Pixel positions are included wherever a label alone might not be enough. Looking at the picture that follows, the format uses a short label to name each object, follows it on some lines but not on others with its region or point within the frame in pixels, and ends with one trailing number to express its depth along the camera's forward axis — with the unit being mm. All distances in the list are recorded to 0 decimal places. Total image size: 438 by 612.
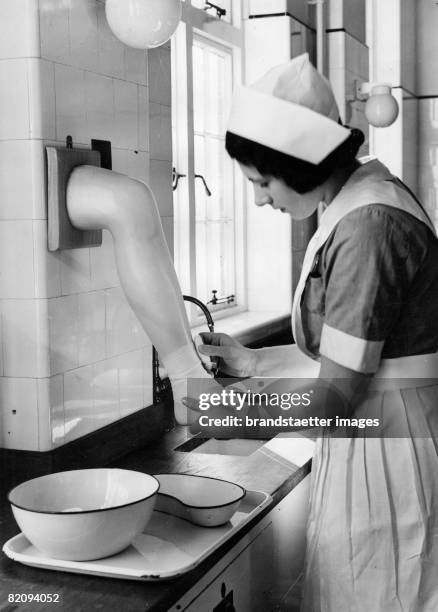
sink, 1839
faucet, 1856
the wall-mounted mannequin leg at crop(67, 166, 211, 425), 1506
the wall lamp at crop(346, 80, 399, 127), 2949
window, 2166
